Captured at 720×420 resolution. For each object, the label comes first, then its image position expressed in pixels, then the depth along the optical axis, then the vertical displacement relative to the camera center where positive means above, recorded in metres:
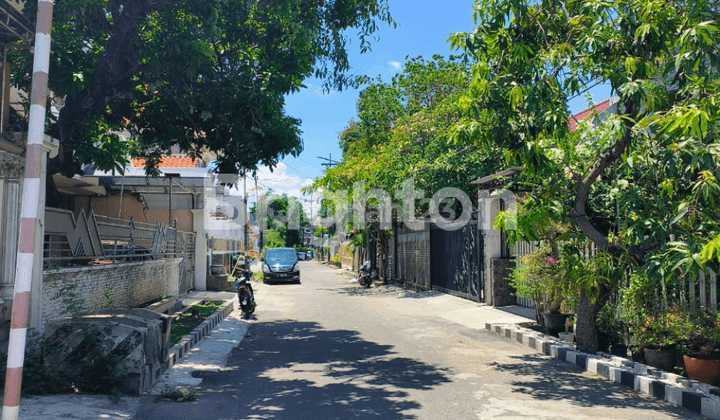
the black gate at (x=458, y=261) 16.70 -0.15
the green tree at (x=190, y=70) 9.45 +3.22
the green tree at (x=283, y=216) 81.75 +5.58
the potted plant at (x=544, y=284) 9.52 -0.46
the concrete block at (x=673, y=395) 6.30 -1.49
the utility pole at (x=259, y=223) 71.02 +3.99
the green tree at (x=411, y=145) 19.12 +4.43
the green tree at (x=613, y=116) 5.91 +1.78
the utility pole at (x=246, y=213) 37.38 +2.82
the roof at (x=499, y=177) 11.16 +1.78
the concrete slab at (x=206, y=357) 7.26 -1.62
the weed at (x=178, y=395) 6.40 -1.58
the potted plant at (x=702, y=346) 6.60 -1.01
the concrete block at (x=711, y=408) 5.73 -1.48
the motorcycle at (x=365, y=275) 26.02 -0.89
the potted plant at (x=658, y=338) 7.16 -0.99
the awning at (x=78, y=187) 14.20 +1.83
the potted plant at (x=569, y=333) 9.74 -1.27
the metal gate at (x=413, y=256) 22.58 +0.00
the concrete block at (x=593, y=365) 7.96 -1.47
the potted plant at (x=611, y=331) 8.68 -1.11
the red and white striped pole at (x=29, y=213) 3.53 +0.24
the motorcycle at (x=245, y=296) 14.76 -1.07
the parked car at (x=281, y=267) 28.66 -0.63
